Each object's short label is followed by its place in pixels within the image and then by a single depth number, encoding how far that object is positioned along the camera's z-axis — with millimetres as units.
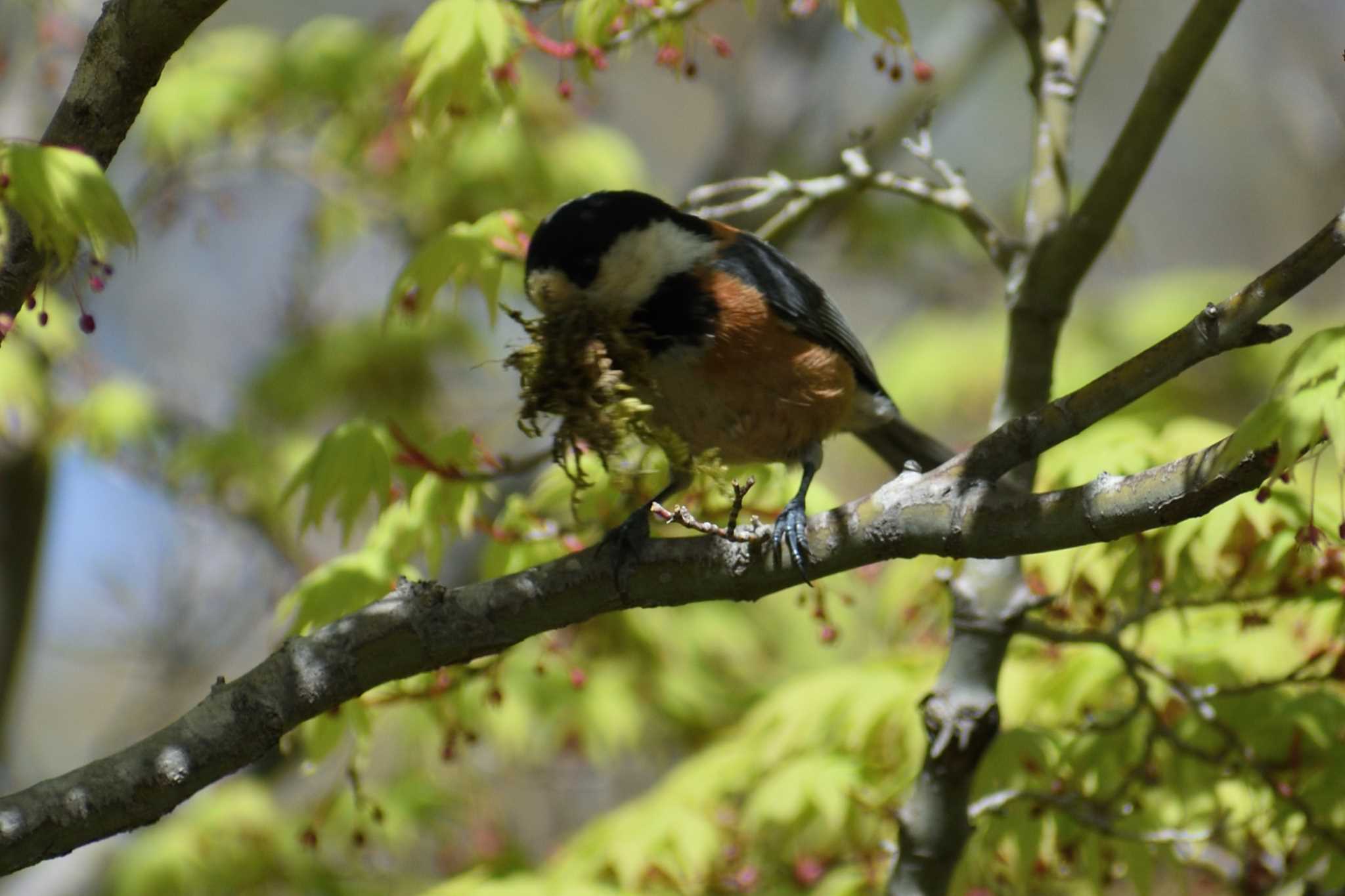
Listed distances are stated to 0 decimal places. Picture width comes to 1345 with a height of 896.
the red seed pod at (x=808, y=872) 6434
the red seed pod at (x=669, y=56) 5352
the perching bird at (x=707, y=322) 4621
